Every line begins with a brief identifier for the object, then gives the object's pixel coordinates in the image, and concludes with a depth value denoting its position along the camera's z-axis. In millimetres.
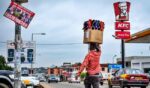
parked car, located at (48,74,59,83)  60599
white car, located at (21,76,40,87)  16686
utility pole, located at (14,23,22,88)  7613
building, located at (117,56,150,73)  62604
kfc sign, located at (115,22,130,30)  27218
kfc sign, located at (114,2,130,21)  26015
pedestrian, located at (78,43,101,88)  6818
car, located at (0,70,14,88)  9289
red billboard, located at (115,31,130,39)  27129
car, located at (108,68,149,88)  19543
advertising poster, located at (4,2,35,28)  7491
